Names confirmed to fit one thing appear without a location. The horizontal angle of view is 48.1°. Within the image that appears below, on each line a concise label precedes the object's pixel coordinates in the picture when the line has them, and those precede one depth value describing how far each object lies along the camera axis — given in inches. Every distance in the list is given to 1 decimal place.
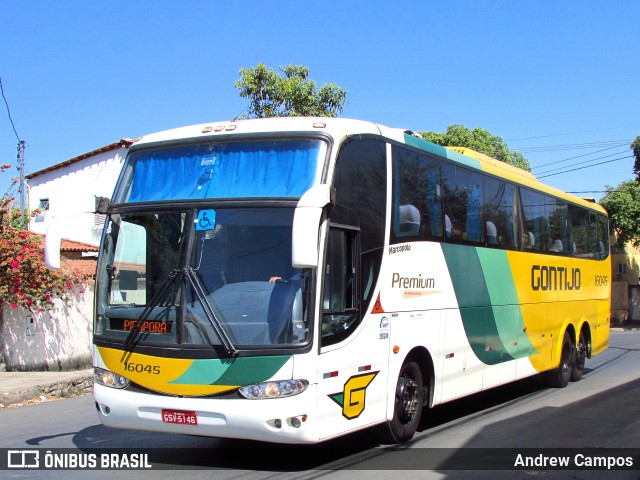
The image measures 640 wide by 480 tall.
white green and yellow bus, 242.5
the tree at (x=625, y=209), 1464.1
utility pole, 1599.0
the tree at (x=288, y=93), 839.1
